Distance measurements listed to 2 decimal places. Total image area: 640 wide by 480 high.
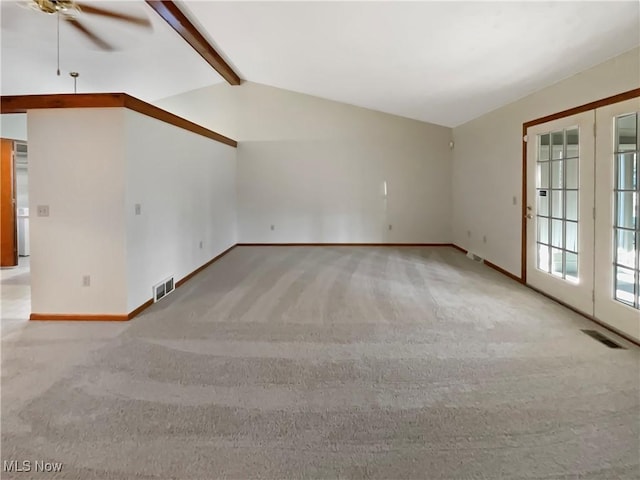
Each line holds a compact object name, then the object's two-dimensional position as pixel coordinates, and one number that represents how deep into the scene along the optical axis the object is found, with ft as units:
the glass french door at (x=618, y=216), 10.79
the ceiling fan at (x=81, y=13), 11.83
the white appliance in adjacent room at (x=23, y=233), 24.90
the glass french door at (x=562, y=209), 12.72
